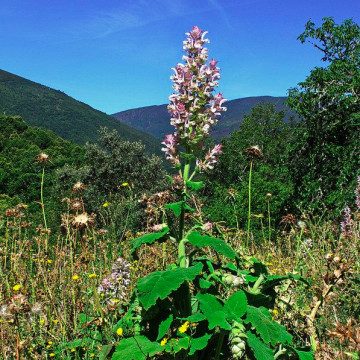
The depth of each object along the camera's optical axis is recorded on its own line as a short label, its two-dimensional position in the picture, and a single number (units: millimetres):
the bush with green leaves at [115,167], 25062
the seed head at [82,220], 2527
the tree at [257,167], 16039
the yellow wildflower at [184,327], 1981
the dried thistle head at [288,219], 4258
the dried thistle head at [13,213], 4168
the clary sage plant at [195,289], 1881
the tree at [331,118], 13570
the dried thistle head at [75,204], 3460
